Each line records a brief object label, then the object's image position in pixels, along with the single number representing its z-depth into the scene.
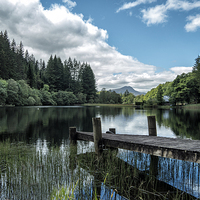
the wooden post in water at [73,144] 6.57
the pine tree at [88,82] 104.93
